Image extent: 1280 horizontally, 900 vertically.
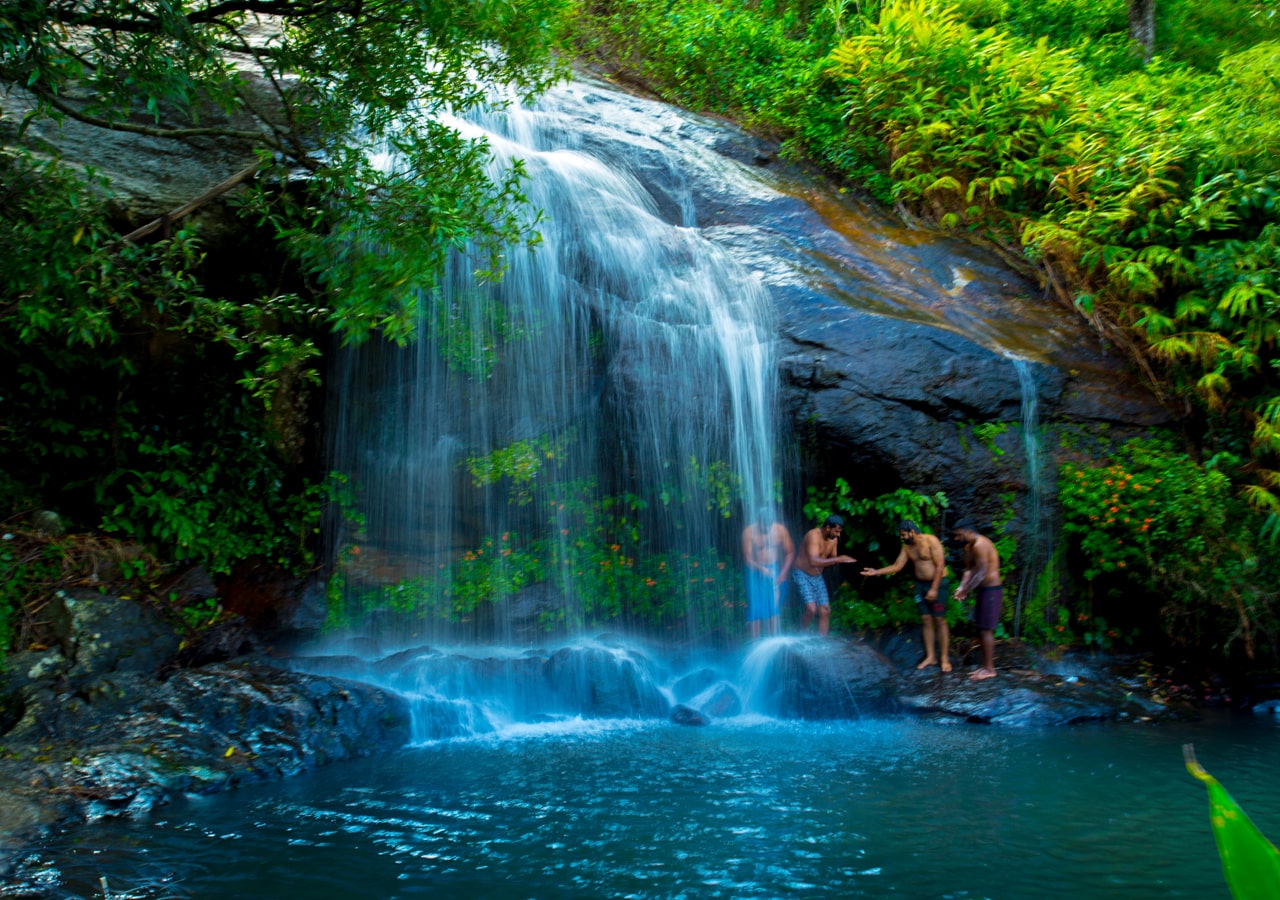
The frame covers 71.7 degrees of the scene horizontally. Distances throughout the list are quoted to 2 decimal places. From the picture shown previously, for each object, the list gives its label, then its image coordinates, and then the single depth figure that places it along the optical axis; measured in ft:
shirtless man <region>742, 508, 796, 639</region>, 32.24
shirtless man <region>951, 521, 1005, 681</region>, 28.60
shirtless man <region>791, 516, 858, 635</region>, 31.45
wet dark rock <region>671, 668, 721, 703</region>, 28.50
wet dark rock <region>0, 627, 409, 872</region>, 18.19
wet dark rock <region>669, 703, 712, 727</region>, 26.20
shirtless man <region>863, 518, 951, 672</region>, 28.86
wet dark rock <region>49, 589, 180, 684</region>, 22.17
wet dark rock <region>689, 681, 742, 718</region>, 27.40
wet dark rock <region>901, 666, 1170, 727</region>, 25.89
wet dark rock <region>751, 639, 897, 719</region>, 27.12
